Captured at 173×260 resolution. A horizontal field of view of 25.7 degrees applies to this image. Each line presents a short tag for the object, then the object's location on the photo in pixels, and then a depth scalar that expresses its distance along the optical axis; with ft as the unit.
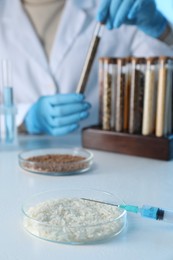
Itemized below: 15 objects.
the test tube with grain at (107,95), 2.94
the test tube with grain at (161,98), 2.73
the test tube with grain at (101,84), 3.01
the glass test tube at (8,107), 3.06
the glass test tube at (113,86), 2.95
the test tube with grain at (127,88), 2.92
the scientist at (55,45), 4.01
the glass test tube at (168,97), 2.76
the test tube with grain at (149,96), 2.77
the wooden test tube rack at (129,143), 2.70
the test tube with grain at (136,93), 2.83
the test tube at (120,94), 2.90
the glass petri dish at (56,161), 2.38
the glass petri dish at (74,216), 1.46
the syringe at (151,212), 1.65
